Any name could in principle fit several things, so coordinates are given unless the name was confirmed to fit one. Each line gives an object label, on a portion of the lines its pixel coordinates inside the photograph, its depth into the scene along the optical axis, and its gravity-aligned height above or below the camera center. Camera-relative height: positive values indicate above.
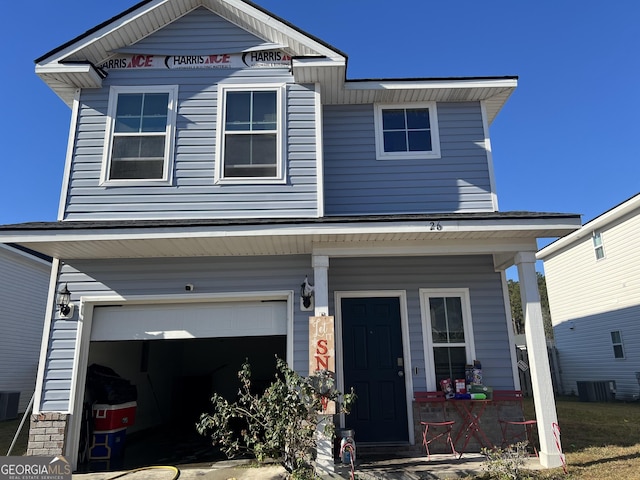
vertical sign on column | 5.53 +0.17
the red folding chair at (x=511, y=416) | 6.35 -0.84
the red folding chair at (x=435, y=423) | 6.23 -0.89
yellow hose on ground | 5.40 -1.33
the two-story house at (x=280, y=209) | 6.04 +2.17
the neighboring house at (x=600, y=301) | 12.87 +1.69
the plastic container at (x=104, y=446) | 6.46 -1.17
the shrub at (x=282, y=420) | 4.70 -0.63
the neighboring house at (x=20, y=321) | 11.88 +1.19
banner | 7.03 +4.58
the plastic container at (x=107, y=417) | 6.55 -0.77
